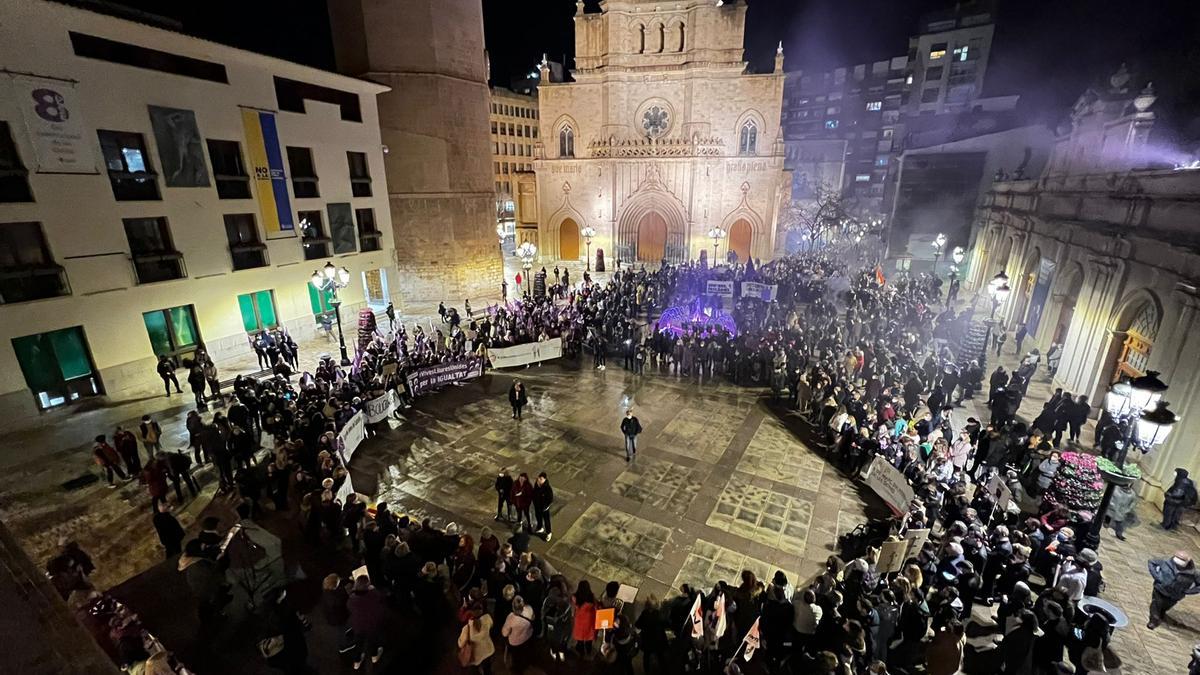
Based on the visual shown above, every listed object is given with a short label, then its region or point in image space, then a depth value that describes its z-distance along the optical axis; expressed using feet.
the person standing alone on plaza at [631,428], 35.65
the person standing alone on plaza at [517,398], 41.96
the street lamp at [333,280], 49.06
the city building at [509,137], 203.00
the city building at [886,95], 146.30
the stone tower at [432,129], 77.51
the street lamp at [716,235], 106.01
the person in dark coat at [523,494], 27.73
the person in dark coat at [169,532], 24.81
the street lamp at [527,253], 77.56
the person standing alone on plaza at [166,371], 45.47
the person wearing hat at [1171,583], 21.53
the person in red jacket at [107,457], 31.81
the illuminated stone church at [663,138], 111.33
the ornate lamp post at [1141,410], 20.38
